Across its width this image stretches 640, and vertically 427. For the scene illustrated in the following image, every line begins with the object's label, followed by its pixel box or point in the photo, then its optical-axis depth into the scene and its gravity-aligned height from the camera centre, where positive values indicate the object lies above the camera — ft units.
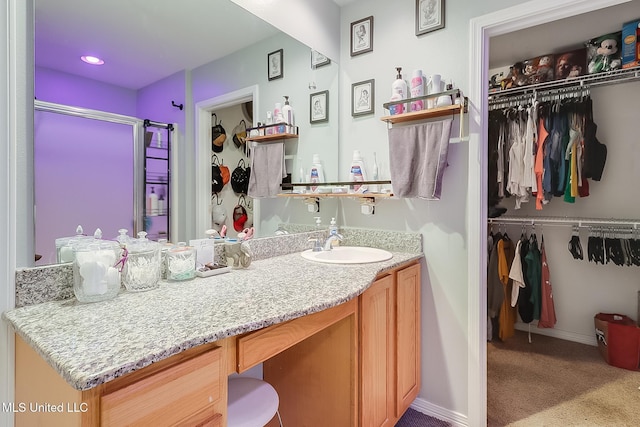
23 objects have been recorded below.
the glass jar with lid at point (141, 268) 3.63 -0.68
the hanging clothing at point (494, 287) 9.15 -2.24
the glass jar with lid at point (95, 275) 3.19 -0.66
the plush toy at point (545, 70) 8.82 +3.82
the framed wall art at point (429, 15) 5.82 +3.59
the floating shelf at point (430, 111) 5.35 +1.70
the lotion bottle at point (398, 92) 5.98 +2.20
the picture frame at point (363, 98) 6.72 +2.37
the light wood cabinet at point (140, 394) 2.03 -1.31
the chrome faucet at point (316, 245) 6.18 -0.70
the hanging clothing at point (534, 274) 8.90 -1.81
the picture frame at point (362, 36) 6.79 +3.73
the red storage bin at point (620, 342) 7.61 -3.24
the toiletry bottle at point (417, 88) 5.79 +2.19
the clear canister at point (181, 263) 4.10 -0.70
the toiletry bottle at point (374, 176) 6.61 +0.68
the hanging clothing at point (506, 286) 8.97 -2.24
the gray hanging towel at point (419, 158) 5.55 +0.93
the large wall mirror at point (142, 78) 3.42 +1.73
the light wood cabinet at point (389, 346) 4.44 -2.16
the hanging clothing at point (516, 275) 8.66 -1.79
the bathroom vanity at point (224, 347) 2.15 -1.19
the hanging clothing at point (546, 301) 8.89 -2.57
